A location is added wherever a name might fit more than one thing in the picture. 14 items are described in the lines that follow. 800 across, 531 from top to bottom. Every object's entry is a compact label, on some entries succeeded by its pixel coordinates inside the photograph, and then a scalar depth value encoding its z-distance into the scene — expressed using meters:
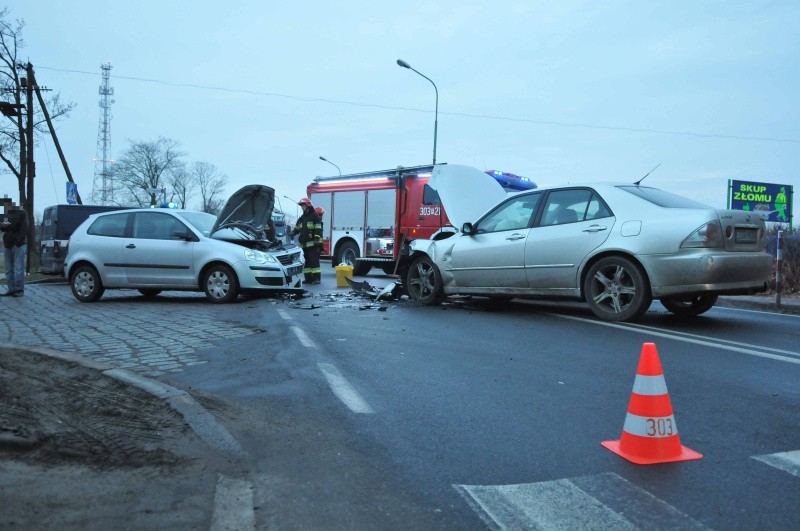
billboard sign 13.15
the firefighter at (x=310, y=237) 15.34
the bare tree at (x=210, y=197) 80.44
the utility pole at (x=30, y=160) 25.06
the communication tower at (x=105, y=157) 71.31
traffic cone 3.35
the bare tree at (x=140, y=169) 71.31
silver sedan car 7.00
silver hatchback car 11.05
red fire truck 17.72
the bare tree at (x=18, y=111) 25.48
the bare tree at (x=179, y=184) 75.25
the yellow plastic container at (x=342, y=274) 14.52
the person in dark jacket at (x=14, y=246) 12.98
